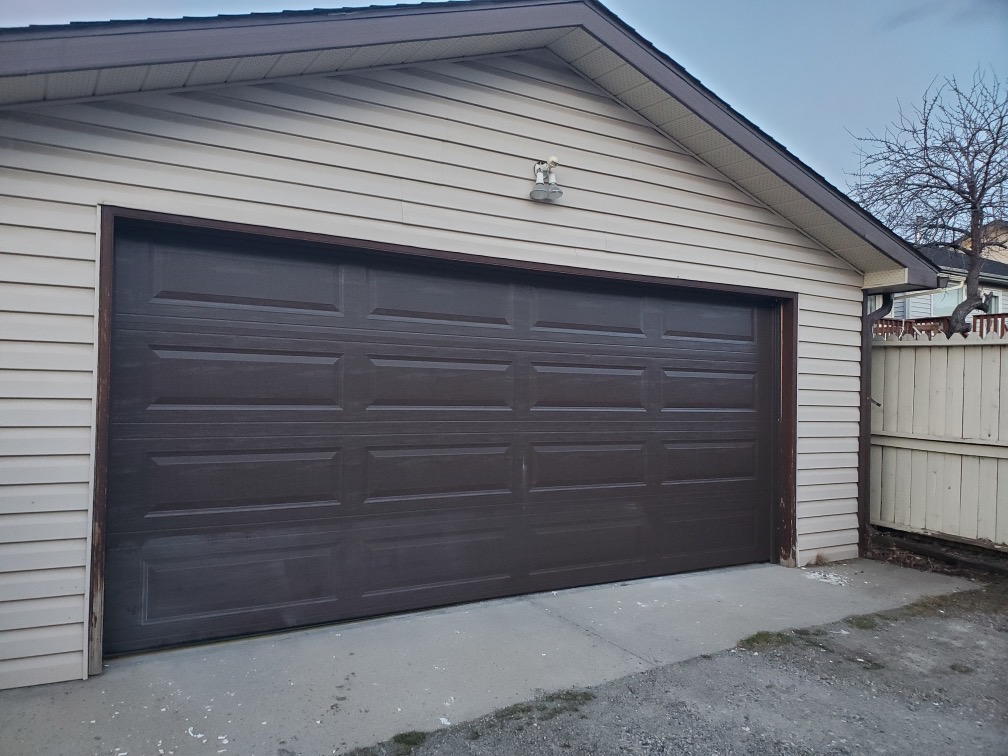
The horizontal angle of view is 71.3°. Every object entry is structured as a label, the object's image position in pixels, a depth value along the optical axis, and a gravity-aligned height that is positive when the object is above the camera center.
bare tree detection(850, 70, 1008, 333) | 7.62 +2.58
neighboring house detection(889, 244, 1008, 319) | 10.90 +1.85
